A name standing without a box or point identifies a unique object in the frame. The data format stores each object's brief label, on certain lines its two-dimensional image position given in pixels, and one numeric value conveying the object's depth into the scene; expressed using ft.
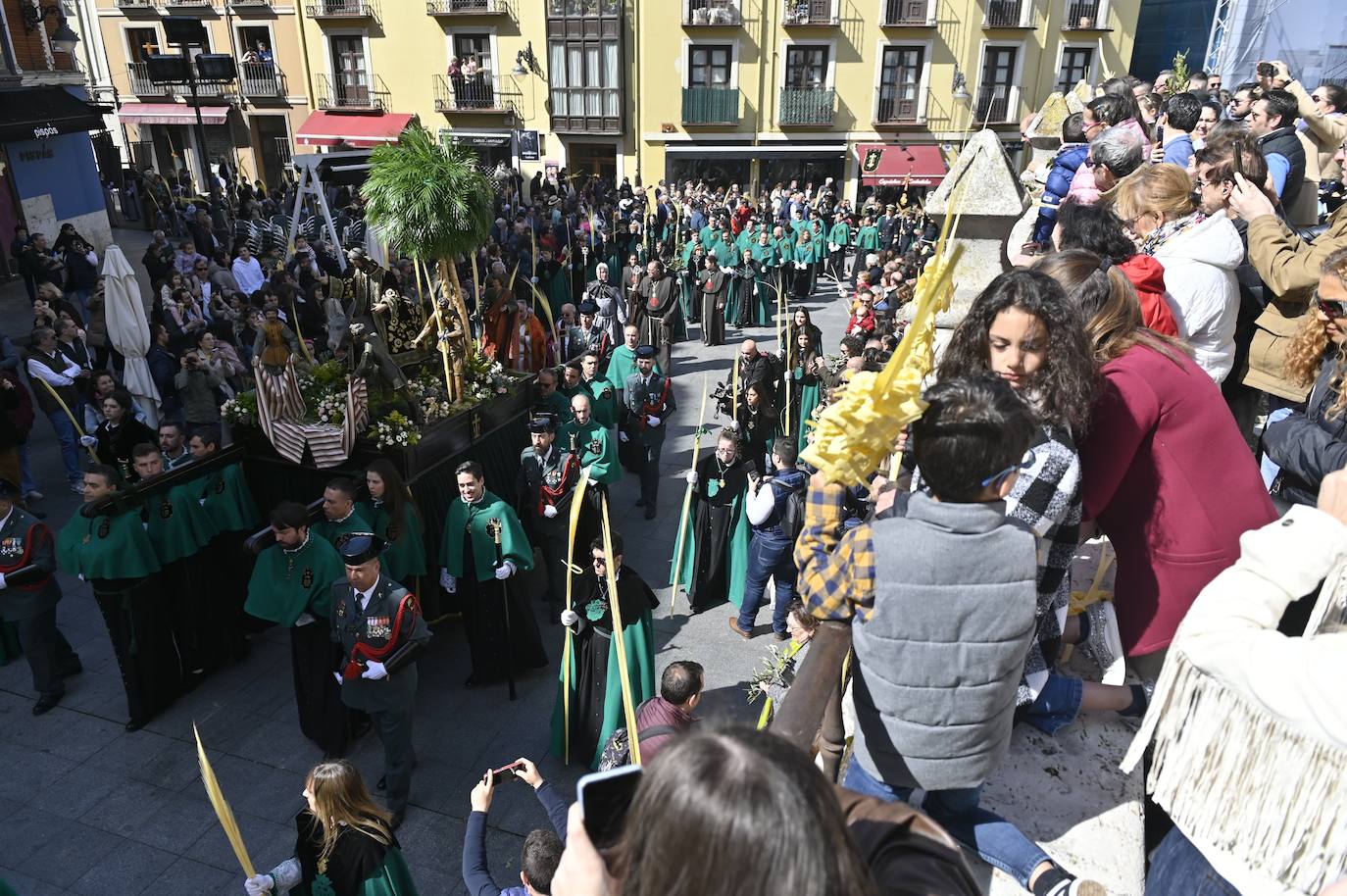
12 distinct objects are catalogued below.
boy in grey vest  6.41
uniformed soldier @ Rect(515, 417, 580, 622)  24.56
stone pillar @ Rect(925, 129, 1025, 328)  14.26
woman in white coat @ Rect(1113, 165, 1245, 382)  10.66
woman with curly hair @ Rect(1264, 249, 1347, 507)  9.36
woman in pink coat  7.83
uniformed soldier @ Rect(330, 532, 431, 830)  17.11
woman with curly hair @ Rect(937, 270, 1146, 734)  7.64
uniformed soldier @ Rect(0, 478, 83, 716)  19.83
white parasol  32.01
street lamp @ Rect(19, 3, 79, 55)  53.47
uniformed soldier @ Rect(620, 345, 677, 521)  31.22
